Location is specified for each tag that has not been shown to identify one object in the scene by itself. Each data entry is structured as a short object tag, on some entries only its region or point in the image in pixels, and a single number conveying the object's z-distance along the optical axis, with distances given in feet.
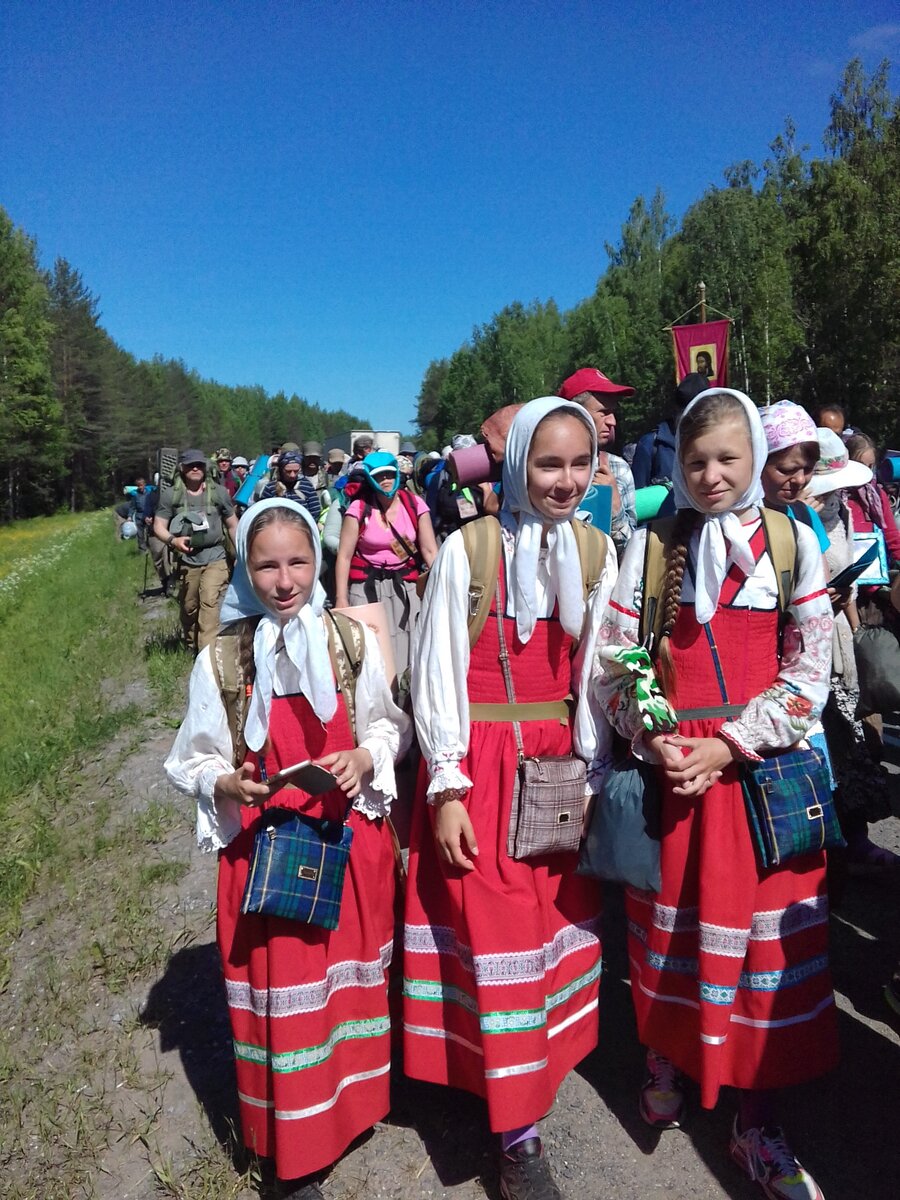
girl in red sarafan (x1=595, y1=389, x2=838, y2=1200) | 6.95
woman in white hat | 11.40
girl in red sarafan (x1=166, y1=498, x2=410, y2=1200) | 6.98
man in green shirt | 22.85
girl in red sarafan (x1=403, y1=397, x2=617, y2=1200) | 7.04
